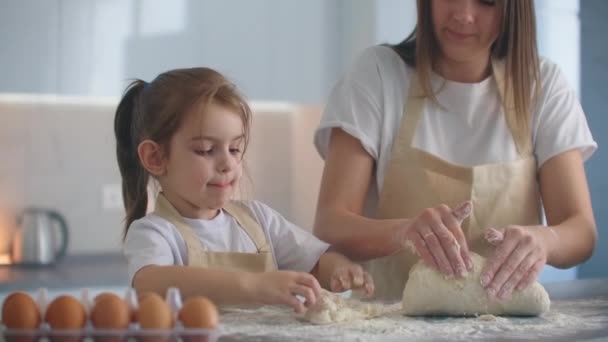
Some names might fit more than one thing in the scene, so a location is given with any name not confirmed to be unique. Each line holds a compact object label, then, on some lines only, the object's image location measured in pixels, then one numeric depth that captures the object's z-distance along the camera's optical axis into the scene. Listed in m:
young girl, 2.03
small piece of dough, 1.93
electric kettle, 4.76
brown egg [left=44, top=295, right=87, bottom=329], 1.53
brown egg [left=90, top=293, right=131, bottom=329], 1.53
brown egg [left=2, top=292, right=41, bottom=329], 1.55
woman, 2.51
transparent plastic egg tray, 1.53
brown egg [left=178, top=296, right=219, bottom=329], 1.53
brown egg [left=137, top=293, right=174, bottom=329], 1.53
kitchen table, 1.82
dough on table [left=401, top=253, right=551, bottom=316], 2.08
